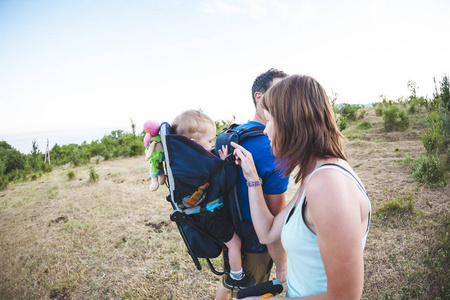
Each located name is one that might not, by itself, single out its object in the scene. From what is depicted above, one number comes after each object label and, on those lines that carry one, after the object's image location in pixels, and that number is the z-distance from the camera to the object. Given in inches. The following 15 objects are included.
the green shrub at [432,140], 191.6
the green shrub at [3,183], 317.7
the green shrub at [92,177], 285.6
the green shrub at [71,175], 315.9
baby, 58.0
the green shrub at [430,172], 162.9
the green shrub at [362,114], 443.6
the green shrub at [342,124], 348.0
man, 52.7
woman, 27.6
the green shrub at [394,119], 327.3
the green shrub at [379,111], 430.2
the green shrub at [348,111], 436.4
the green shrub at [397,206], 135.6
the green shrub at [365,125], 382.3
